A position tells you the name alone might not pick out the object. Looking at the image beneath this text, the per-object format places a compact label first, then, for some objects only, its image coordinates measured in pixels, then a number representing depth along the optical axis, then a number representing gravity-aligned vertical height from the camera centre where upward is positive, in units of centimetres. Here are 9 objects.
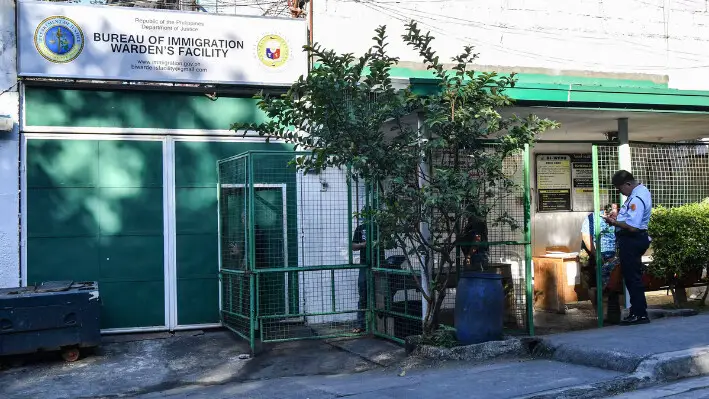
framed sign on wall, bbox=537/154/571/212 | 1367 +81
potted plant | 970 -24
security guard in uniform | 882 -14
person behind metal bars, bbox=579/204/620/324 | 981 -48
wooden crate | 1108 -86
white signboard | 976 +269
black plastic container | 820 -97
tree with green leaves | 769 +95
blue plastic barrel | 801 -91
